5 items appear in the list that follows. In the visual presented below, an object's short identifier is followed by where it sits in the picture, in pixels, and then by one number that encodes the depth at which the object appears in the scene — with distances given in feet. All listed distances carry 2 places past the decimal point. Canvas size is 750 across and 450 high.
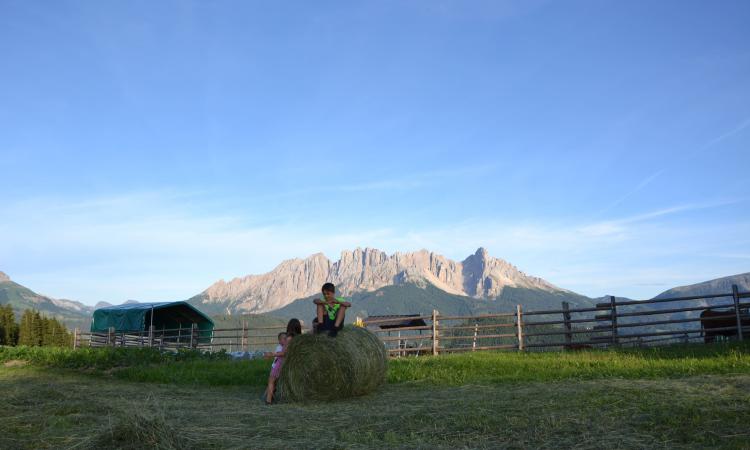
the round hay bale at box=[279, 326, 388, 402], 27.55
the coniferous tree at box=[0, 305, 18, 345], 138.75
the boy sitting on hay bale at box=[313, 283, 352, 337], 28.45
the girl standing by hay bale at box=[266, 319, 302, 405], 29.27
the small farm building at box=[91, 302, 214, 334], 98.01
